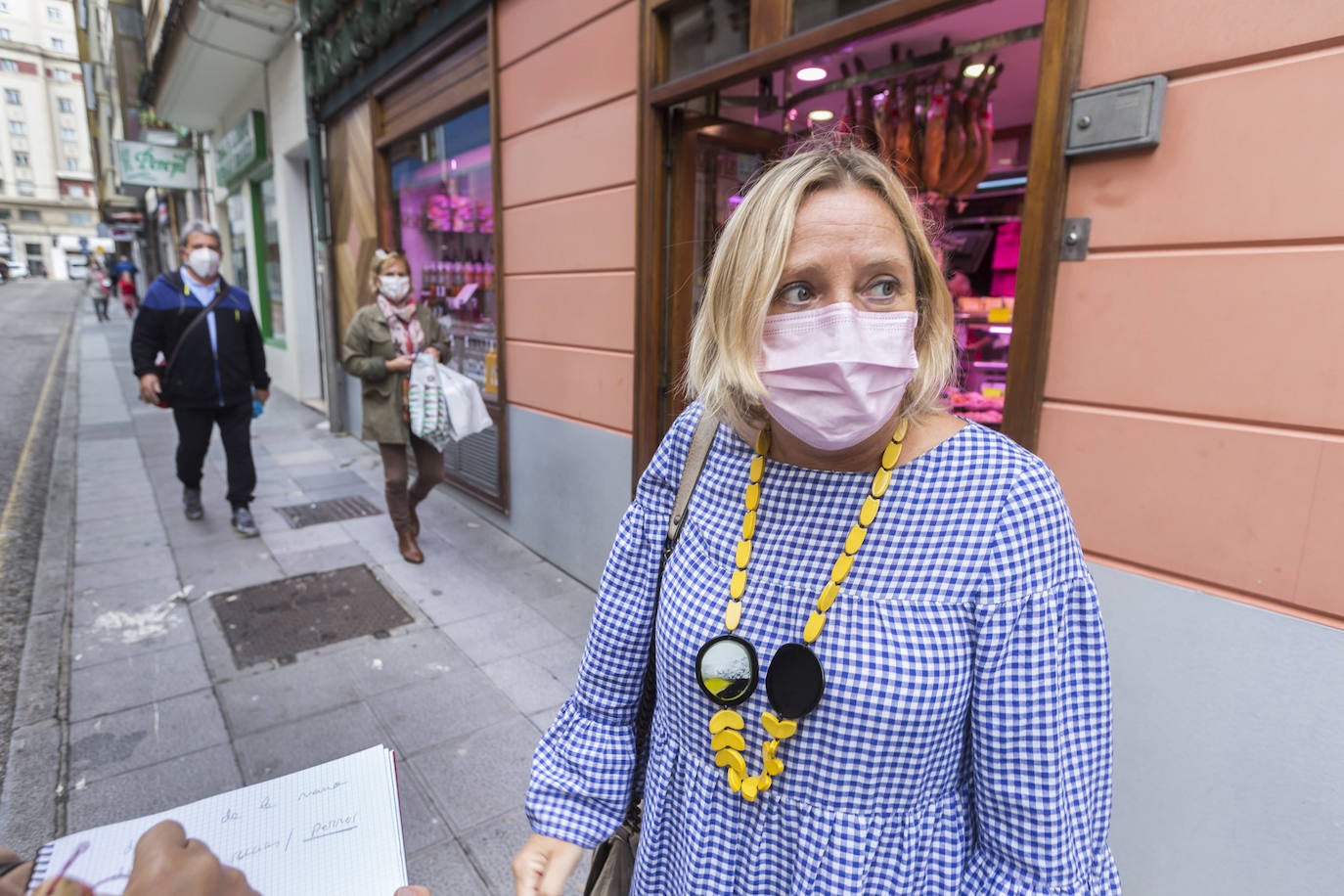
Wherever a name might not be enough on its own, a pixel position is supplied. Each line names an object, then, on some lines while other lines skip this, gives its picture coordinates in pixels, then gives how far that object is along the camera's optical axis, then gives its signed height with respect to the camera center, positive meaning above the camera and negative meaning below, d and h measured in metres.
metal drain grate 5.43 -1.63
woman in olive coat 4.37 -0.38
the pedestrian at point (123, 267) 27.20 +0.77
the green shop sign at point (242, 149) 9.76 +2.01
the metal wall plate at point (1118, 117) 1.88 +0.50
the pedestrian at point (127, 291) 26.26 -0.08
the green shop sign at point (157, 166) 13.30 +2.24
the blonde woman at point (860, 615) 0.97 -0.42
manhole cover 3.55 -1.65
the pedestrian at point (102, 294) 27.39 -0.27
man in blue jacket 4.61 -0.42
